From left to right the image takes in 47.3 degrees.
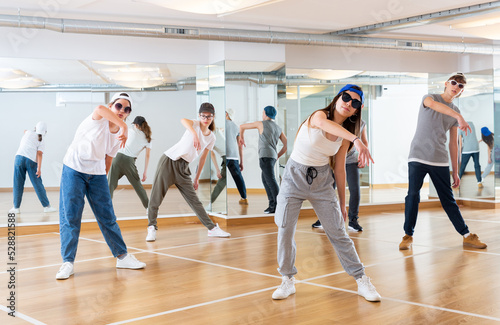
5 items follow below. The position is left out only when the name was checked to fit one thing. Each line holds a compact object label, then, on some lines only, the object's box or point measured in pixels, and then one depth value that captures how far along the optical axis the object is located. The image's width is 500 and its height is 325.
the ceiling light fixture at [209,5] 5.94
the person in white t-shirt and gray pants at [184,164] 6.35
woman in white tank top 3.70
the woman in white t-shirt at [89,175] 4.66
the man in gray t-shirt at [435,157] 5.61
